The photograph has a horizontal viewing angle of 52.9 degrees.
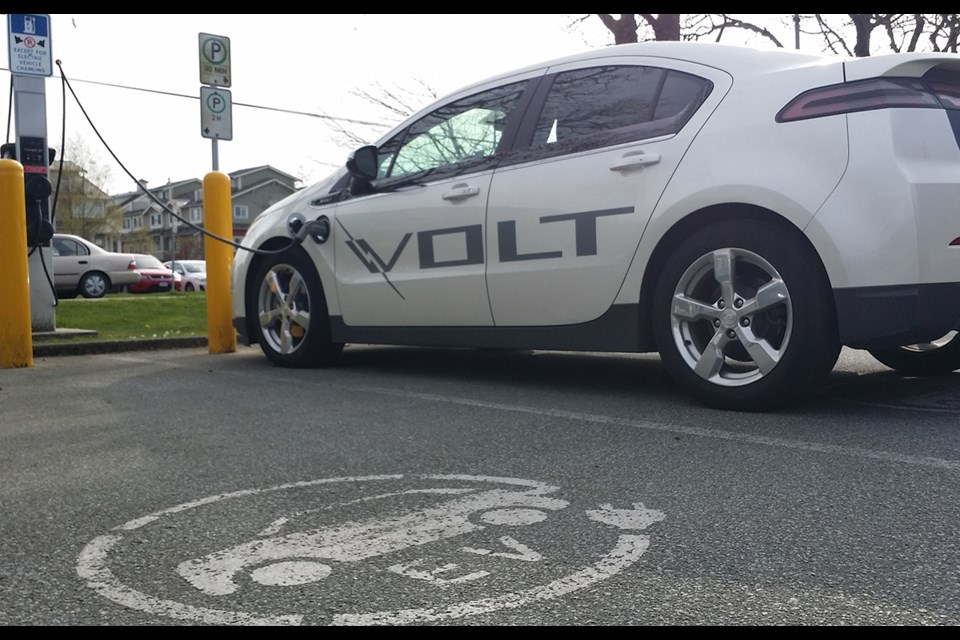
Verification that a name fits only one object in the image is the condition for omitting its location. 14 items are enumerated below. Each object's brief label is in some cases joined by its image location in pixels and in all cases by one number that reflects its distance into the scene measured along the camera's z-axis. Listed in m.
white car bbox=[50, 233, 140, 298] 22.81
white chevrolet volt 3.86
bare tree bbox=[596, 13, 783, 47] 18.03
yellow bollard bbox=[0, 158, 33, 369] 7.23
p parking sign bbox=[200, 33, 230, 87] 8.58
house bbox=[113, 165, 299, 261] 82.69
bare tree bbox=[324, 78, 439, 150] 21.91
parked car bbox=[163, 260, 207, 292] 31.77
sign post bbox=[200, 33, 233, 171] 8.48
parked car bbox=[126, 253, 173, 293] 26.16
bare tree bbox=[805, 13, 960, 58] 17.39
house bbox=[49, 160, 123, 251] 54.56
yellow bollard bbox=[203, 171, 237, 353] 8.00
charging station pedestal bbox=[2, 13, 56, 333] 8.38
